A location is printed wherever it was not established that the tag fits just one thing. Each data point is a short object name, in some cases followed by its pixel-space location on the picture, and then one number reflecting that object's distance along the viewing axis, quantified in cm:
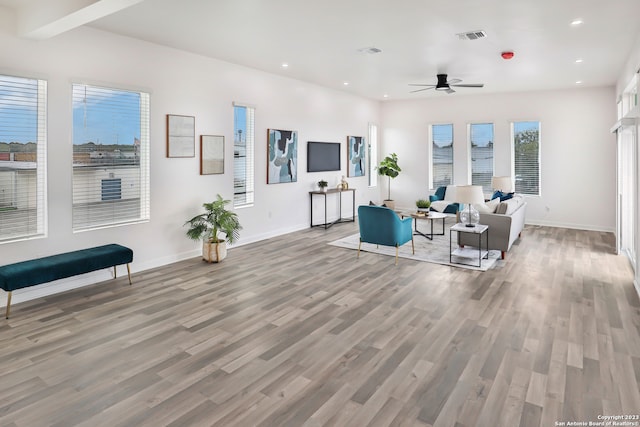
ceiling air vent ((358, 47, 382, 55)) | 570
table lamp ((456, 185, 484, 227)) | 569
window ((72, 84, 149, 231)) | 482
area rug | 586
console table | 862
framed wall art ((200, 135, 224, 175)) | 626
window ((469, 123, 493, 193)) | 988
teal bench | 390
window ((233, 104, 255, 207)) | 692
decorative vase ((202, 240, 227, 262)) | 587
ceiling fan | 699
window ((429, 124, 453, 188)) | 1048
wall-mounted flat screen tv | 861
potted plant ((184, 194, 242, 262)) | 587
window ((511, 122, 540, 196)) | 927
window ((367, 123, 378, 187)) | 1104
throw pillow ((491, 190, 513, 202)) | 823
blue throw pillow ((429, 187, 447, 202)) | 958
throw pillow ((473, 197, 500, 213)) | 643
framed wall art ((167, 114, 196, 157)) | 575
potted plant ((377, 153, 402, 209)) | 1078
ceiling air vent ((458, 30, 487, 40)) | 490
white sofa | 601
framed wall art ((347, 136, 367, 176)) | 997
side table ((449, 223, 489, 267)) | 574
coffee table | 728
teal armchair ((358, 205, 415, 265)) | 591
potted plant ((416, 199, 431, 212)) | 781
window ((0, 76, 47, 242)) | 421
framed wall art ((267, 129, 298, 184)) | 757
